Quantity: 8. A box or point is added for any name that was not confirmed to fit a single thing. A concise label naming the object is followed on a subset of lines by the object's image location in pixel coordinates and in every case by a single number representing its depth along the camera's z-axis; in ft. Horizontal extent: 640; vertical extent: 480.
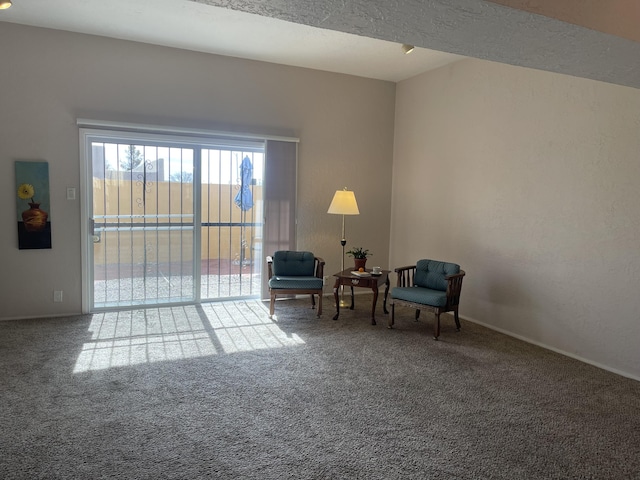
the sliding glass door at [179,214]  16.48
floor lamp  17.99
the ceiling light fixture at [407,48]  14.80
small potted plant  17.37
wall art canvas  15.12
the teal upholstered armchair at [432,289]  14.58
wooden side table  16.21
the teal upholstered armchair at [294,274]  16.42
